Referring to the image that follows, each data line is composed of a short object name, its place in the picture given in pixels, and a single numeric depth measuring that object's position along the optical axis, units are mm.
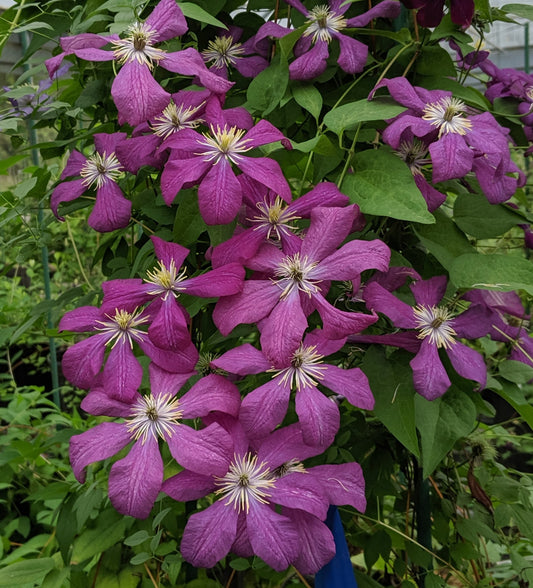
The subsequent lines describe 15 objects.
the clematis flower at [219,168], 564
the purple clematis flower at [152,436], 560
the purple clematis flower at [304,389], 569
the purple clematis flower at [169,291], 568
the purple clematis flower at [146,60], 591
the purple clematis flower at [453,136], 611
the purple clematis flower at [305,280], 549
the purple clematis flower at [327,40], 702
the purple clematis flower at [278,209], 598
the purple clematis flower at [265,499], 575
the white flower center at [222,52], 779
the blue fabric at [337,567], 671
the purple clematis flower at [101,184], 710
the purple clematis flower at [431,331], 614
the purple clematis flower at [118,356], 601
